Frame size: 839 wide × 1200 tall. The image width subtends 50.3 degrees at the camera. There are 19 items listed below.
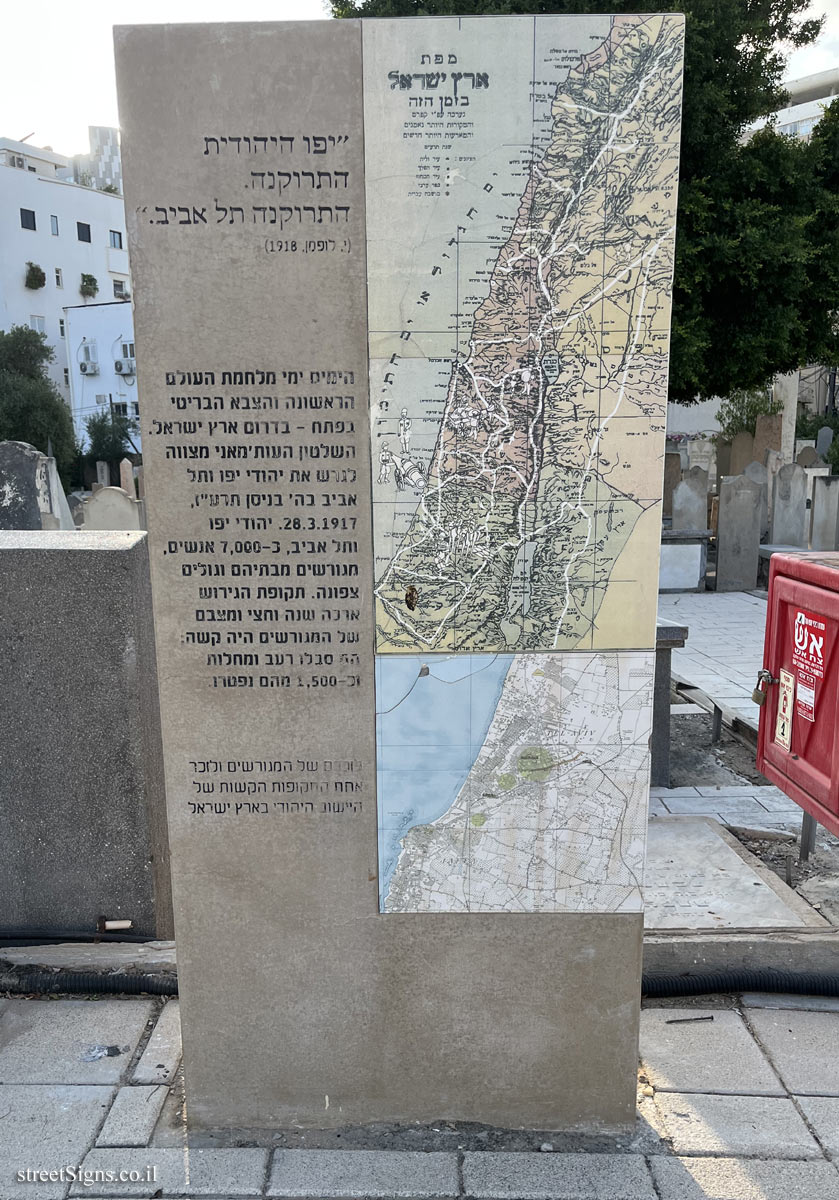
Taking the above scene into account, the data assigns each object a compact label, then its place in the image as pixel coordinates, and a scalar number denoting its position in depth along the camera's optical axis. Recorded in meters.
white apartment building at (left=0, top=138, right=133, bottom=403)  48.34
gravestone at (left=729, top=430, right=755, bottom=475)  19.66
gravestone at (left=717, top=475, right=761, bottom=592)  13.78
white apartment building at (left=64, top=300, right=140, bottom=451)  49.28
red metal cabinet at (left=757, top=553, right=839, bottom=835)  4.01
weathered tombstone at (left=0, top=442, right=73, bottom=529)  6.62
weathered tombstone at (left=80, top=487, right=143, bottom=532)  13.13
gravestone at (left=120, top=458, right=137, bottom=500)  18.39
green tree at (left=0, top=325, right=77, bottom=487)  32.62
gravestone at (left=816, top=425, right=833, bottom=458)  28.88
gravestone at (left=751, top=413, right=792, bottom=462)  19.52
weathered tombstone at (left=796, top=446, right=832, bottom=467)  20.44
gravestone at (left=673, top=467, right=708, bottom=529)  14.84
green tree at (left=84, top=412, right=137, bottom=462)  38.69
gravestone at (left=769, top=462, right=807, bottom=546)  14.76
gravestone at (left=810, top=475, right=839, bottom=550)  14.68
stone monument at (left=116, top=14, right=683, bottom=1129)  2.31
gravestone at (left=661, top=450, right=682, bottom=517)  16.30
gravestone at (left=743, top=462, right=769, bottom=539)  15.29
